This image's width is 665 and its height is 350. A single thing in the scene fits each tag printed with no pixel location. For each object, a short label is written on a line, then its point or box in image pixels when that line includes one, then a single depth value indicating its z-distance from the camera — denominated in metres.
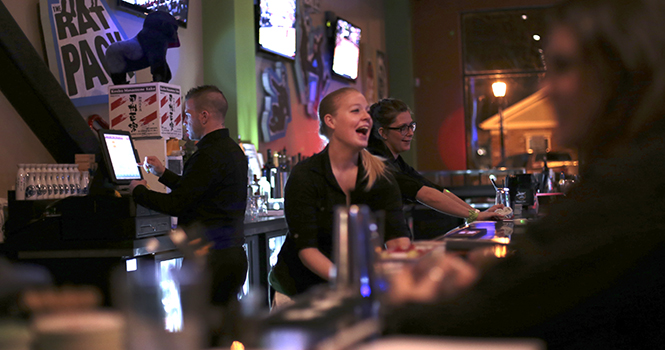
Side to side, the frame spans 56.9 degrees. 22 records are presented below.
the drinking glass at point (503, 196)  3.90
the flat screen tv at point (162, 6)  4.43
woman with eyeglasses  3.30
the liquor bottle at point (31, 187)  3.14
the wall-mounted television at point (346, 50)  8.14
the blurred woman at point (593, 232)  1.38
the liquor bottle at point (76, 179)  3.36
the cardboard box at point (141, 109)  3.63
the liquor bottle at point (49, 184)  3.23
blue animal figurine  3.68
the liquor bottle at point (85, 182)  3.40
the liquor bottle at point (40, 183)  3.18
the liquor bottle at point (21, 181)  3.12
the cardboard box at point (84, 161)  3.37
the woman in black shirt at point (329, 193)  2.25
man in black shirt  2.92
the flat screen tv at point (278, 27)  6.08
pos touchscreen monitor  3.06
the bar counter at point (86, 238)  3.01
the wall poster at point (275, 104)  6.24
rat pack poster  3.81
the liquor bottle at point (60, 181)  3.29
